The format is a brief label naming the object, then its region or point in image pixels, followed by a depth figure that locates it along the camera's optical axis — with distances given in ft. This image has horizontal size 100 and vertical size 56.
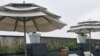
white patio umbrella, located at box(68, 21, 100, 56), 17.68
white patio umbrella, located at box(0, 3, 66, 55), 9.26
